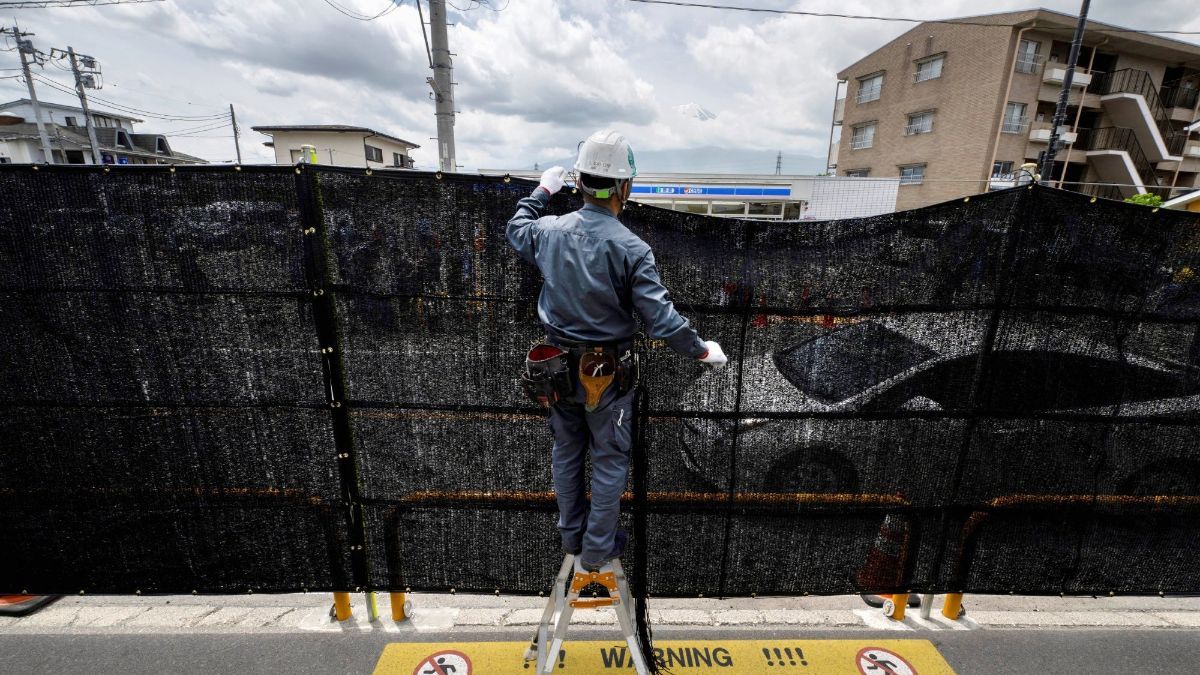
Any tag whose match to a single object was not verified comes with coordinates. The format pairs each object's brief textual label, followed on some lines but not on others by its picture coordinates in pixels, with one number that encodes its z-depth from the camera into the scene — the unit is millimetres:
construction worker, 2012
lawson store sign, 20500
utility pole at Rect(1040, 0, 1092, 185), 11484
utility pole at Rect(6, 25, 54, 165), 28588
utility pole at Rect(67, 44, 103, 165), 29294
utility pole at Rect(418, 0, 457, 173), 8898
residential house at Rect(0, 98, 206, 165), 43031
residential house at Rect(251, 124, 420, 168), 44250
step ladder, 2273
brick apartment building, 25625
